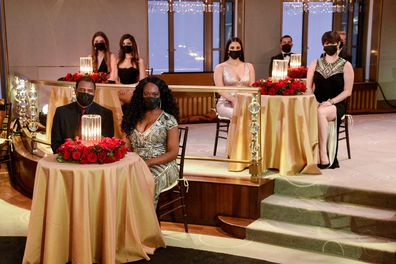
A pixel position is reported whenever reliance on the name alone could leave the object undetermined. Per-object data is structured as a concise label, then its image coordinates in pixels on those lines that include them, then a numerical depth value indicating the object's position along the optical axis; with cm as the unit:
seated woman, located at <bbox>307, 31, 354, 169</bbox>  572
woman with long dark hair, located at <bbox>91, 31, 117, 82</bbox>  697
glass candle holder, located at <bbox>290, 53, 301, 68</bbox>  762
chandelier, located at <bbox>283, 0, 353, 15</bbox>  1082
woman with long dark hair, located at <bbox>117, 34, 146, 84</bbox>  679
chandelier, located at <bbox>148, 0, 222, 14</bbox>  1030
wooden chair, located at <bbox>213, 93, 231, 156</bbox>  622
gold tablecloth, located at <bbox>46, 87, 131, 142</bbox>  575
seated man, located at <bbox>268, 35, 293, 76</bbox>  853
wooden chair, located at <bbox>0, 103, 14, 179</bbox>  695
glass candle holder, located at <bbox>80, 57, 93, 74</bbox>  686
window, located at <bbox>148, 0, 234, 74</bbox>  1048
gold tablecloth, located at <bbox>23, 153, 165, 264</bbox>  371
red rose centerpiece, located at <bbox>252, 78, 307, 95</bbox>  543
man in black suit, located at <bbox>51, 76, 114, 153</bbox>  456
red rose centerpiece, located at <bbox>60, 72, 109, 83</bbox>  658
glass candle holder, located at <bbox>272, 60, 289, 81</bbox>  578
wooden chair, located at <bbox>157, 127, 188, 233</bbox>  470
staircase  448
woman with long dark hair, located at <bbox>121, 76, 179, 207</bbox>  439
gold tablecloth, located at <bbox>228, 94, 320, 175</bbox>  536
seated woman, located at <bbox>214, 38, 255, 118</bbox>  621
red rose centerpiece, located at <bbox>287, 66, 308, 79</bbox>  748
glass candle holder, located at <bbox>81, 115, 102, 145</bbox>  388
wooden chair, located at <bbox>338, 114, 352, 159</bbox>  622
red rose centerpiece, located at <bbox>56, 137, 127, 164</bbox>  378
